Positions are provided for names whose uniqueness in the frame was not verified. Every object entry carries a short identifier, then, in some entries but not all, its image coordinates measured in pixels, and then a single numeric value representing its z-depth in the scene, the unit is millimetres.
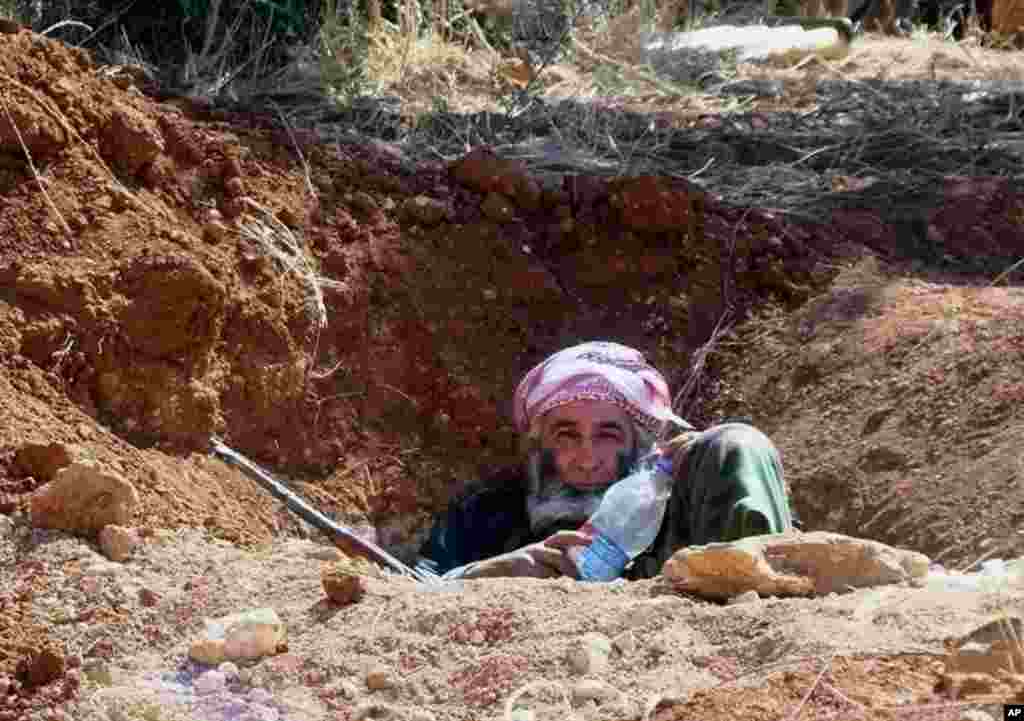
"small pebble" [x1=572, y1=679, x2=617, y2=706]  7402
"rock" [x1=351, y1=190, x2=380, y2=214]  13891
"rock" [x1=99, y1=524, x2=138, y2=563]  9219
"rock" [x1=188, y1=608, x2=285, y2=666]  8172
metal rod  11412
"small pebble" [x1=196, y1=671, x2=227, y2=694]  8016
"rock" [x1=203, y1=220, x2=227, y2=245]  12828
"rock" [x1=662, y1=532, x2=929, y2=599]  8328
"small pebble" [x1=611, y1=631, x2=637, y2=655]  7734
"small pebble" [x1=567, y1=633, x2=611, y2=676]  7602
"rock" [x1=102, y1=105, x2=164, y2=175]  12711
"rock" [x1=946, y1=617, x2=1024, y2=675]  6863
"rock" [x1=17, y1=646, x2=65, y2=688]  8289
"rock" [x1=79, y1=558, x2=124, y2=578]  9000
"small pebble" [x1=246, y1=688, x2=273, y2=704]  7883
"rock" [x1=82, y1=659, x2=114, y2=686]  8273
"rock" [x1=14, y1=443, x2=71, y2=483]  9742
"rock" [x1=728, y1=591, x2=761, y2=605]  8203
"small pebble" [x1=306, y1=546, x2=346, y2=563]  9445
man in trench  11398
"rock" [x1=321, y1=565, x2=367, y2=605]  8547
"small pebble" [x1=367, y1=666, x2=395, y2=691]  7824
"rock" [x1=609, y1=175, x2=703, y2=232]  14172
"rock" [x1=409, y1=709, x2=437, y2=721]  7535
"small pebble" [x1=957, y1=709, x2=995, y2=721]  6634
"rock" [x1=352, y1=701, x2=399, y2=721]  7617
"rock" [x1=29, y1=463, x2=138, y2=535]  9297
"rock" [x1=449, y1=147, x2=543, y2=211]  14242
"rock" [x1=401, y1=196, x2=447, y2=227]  13937
